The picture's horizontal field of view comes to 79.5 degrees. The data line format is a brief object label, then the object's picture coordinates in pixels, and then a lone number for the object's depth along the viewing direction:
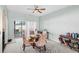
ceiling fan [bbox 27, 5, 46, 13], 1.33
